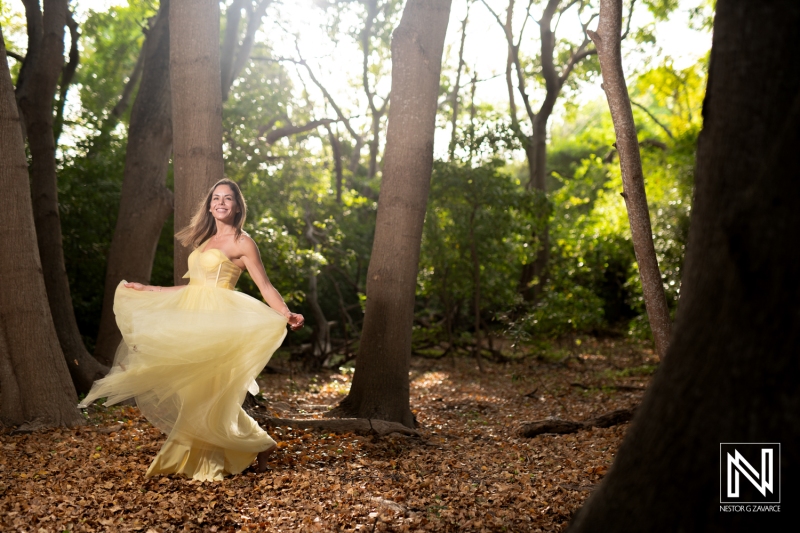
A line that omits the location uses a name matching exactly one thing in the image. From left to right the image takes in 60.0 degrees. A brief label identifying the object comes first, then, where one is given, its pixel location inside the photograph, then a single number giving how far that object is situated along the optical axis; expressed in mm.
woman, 4715
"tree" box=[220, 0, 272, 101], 11406
